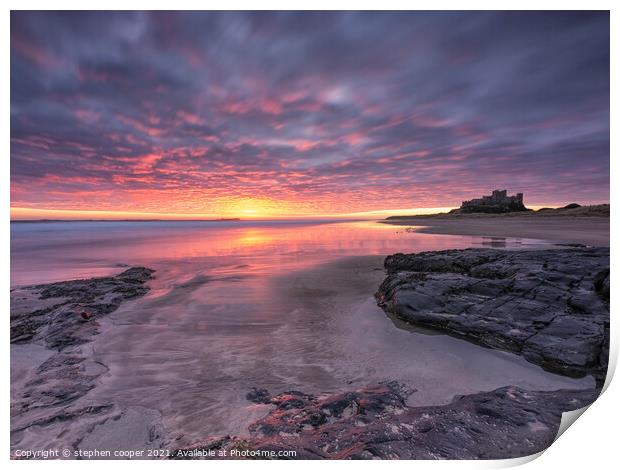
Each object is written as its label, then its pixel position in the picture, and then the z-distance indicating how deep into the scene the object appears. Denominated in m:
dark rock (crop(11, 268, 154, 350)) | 4.66
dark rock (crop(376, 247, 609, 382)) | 3.62
